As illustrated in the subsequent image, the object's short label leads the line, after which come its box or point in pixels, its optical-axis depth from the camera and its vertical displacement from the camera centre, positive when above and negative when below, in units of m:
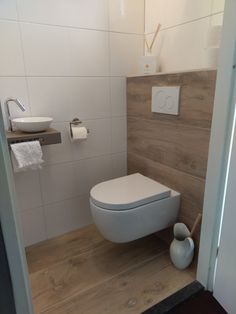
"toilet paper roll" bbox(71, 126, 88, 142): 1.58 -0.32
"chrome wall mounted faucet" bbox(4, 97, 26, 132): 1.35 -0.11
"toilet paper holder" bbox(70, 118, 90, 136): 1.65 -0.25
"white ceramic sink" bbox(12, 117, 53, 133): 1.31 -0.21
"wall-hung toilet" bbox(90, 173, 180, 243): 1.33 -0.72
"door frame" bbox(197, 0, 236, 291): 0.96 -0.31
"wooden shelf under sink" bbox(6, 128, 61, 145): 1.28 -0.28
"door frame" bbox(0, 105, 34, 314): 0.48 -0.33
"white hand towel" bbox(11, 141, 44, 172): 1.28 -0.38
